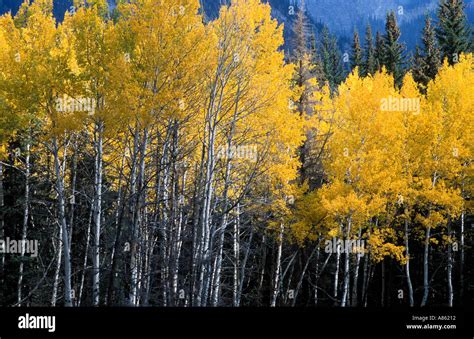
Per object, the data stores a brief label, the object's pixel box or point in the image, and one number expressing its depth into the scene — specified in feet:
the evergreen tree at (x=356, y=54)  161.17
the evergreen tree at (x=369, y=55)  143.80
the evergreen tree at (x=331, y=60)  187.32
